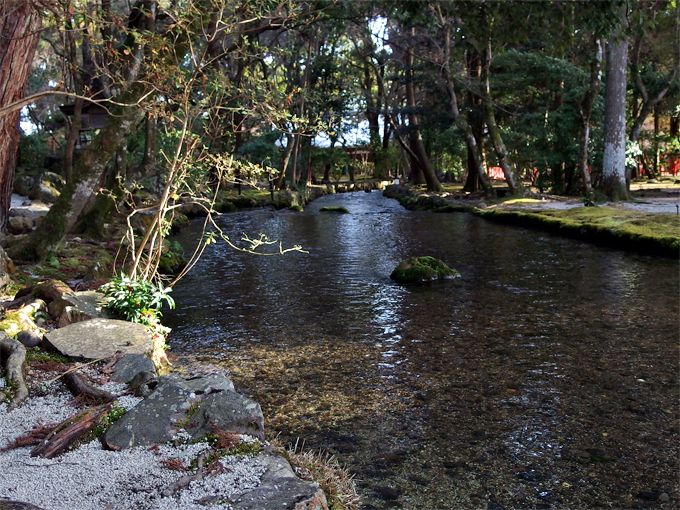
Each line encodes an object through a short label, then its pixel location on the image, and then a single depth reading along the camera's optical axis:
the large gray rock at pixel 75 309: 6.90
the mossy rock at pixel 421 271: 11.42
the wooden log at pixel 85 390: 4.70
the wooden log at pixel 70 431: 3.85
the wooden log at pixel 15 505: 2.95
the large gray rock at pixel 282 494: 3.17
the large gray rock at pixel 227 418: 4.11
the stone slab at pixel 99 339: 5.79
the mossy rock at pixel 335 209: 26.33
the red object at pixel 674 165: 36.81
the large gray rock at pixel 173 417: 4.02
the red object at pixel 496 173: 44.16
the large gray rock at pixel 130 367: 5.17
